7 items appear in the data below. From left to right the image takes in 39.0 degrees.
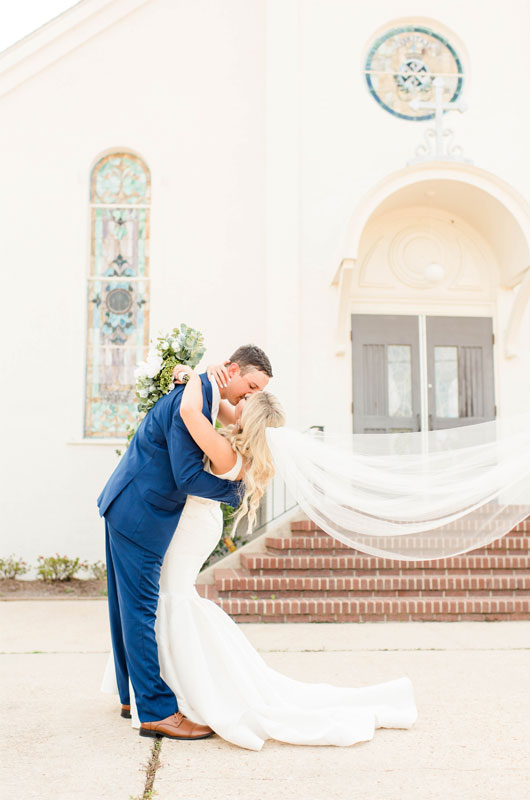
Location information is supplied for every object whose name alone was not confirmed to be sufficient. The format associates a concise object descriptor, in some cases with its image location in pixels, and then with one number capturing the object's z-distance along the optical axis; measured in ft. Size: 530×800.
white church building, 33.73
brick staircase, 23.31
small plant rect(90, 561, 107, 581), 32.12
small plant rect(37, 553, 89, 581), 31.27
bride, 11.48
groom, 11.71
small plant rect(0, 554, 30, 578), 31.68
